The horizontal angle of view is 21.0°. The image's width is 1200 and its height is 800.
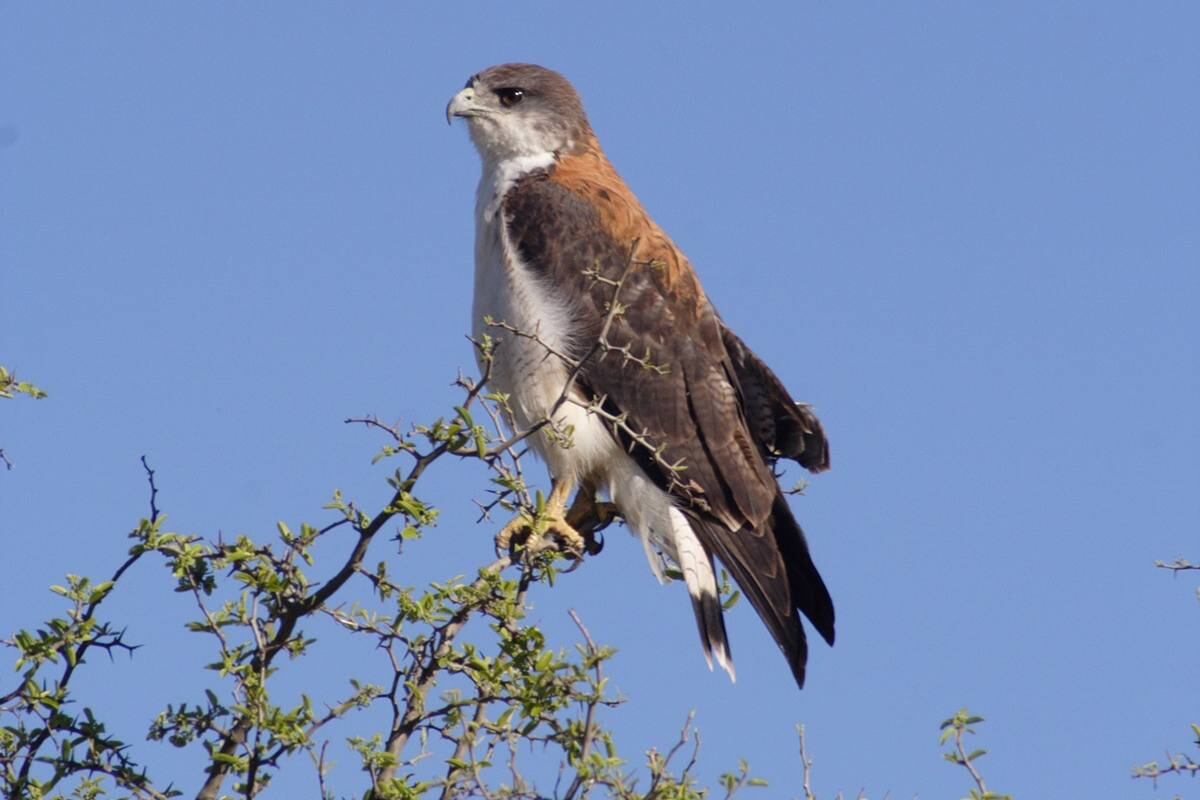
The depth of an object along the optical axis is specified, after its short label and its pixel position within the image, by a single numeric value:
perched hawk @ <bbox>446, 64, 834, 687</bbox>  10.83
